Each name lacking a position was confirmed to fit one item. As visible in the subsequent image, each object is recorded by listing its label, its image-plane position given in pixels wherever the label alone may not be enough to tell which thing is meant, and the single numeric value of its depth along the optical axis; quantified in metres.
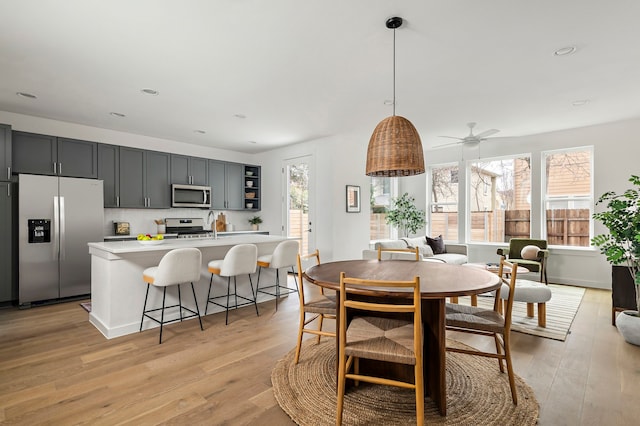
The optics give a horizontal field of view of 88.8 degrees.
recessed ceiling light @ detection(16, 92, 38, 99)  3.80
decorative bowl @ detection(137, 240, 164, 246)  3.38
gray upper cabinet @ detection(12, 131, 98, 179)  4.43
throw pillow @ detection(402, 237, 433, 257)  5.71
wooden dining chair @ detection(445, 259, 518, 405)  2.07
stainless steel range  5.93
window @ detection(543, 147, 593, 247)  5.53
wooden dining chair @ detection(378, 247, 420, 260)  3.29
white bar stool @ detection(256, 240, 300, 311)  3.97
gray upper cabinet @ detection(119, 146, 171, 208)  5.36
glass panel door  6.19
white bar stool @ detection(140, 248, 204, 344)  3.05
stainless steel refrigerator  4.22
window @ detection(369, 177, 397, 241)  7.42
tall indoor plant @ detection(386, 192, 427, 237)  7.10
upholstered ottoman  3.31
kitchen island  3.19
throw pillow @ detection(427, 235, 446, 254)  5.98
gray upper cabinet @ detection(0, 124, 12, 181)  4.14
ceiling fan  4.73
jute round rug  1.89
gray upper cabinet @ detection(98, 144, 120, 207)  5.13
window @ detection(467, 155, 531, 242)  6.17
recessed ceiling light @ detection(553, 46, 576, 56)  2.77
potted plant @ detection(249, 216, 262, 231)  7.19
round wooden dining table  1.82
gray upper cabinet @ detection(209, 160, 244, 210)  6.62
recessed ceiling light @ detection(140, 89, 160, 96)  3.70
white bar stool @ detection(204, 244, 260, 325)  3.52
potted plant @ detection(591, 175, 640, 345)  2.94
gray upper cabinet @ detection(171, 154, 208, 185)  6.03
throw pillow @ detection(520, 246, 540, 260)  5.31
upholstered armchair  5.26
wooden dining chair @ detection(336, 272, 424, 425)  1.67
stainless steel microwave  5.91
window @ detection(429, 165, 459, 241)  7.05
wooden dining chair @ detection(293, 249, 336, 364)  2.43
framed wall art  6.00
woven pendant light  2.24
